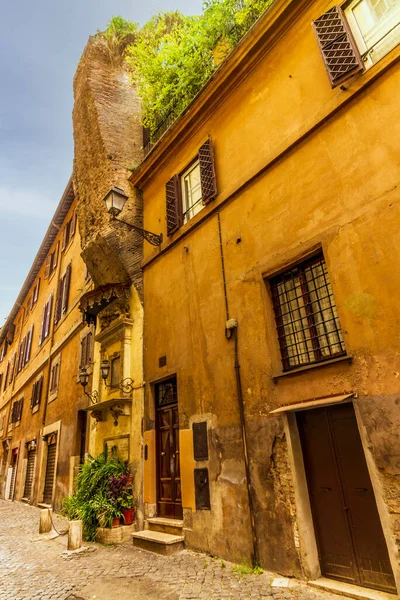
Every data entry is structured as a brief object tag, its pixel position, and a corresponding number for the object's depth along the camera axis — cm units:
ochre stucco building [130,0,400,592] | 424
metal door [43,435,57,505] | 1295
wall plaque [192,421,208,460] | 616
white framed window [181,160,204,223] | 802
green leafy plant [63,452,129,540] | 723
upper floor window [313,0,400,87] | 515
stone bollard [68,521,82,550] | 660
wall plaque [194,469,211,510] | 592
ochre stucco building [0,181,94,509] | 1193
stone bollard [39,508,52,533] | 830
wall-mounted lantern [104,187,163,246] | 809
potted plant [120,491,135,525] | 726
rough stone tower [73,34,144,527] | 842
